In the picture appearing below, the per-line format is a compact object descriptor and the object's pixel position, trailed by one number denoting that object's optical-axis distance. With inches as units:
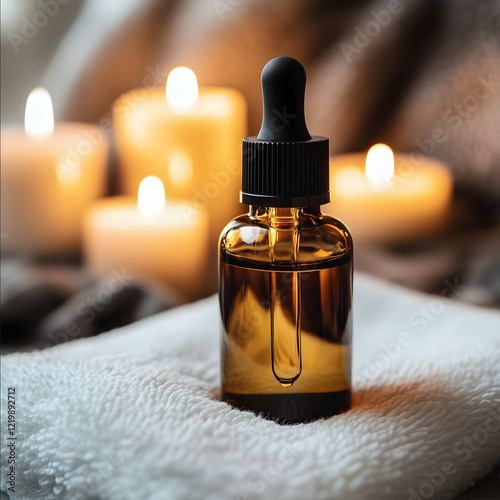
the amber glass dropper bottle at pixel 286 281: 14.5
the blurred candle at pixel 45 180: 26.3
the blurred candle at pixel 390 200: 25.2
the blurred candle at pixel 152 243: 26.0
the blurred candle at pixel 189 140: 26.9
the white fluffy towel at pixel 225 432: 11.9
